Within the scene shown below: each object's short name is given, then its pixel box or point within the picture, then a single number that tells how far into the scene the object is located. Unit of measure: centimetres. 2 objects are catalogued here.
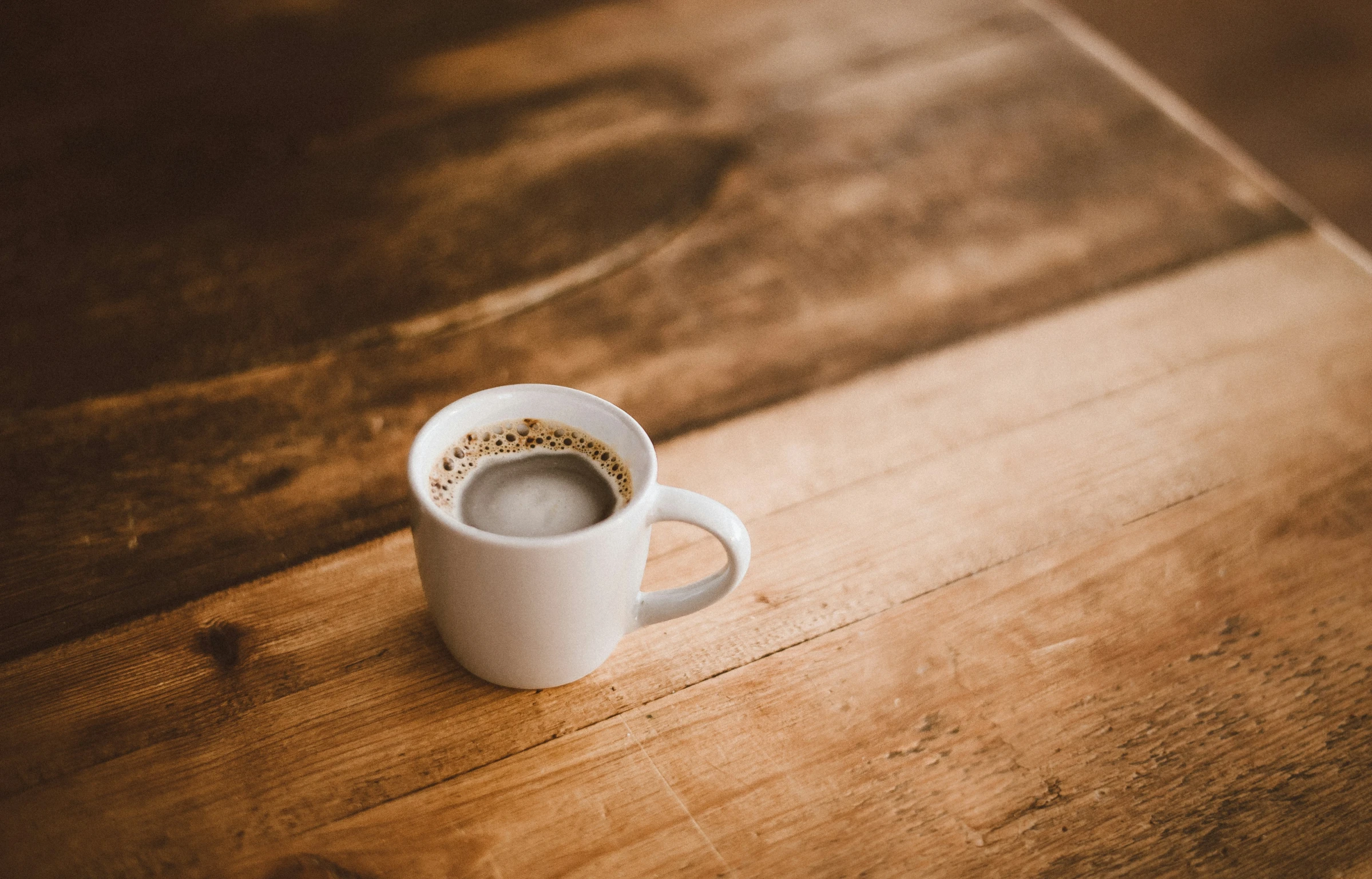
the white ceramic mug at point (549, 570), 49
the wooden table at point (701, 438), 54
